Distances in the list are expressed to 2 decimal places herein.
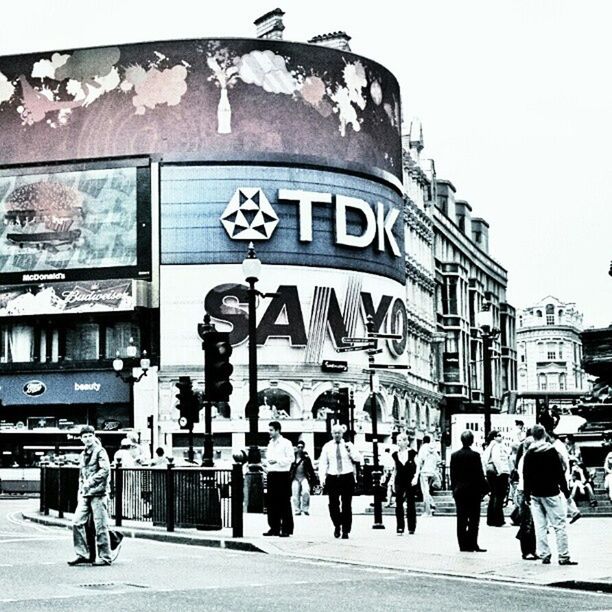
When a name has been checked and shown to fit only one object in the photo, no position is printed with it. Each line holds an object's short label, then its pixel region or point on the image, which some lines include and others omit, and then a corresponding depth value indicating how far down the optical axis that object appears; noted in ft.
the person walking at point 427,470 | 104.06
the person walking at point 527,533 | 61.98
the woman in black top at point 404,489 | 80.18
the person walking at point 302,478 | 105.91
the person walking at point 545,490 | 59.67
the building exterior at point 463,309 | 333.01
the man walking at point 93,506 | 60.85
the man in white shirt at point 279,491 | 76.43
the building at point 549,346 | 505.25
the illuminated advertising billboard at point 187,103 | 261.03
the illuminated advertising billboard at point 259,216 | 256.52
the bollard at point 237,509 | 76.02
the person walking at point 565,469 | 61.13
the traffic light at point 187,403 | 102.78
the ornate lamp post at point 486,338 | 120.20
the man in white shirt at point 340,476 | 76.18
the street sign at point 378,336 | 99.08
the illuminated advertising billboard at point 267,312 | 254.68
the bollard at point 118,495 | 88.07
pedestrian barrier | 79.05
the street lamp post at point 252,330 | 93.45
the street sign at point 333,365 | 259.39
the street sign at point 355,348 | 99.91
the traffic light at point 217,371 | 83.82
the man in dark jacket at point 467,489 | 66.74
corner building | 256.93
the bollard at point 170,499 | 81.20
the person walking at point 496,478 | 87.61
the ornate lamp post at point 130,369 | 163.22
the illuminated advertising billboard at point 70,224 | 259.80
